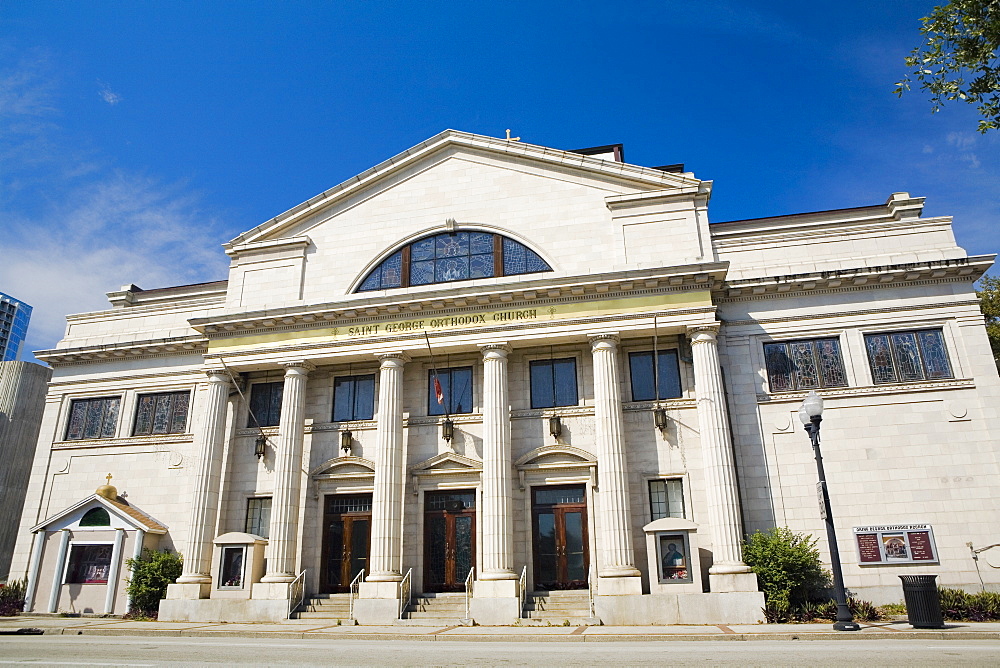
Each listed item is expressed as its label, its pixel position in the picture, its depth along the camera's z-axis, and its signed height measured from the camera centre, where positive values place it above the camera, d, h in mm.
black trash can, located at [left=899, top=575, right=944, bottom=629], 15984 -856
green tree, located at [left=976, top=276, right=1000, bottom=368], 32406 +11842
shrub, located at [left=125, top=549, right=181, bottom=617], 24047 -35
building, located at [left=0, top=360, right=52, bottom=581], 30422 +6564
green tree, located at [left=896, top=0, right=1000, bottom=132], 11648 +8414
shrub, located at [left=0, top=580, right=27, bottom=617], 25031 -500
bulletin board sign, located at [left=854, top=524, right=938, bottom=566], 20562 +565
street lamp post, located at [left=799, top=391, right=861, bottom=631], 16266 +1317
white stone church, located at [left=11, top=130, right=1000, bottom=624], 21297 +5261
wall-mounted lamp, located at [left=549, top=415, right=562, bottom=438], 23625 +4696
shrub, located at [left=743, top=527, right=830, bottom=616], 19594 -56
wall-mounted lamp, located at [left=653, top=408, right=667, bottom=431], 22969 +4745
